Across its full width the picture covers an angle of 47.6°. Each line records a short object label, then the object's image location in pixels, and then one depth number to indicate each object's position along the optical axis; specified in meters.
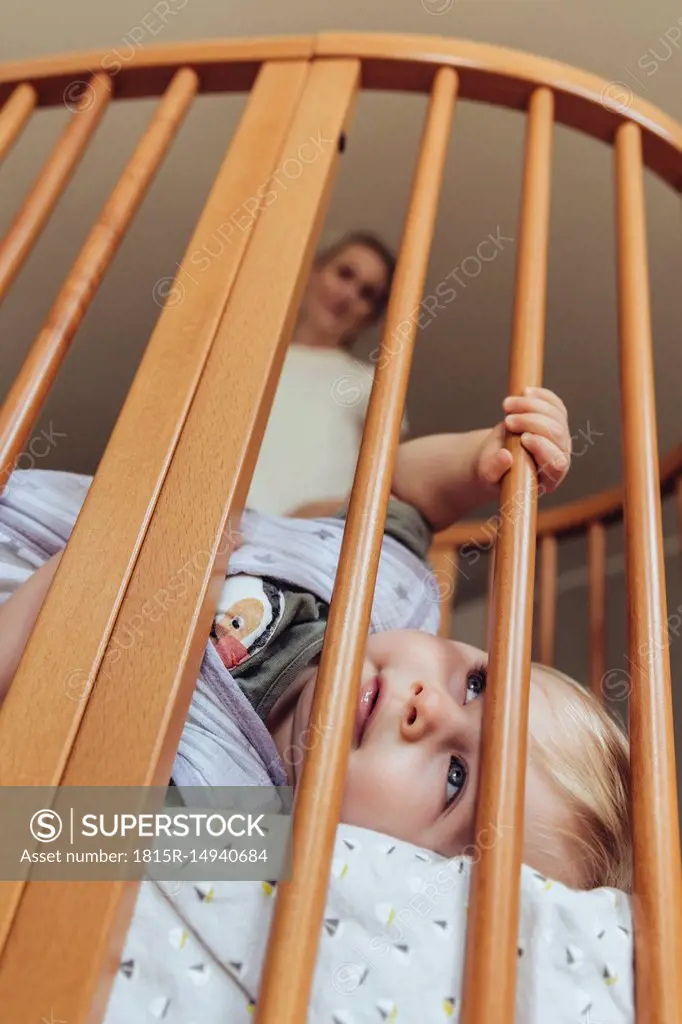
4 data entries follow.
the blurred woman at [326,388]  1.28
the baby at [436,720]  0.52
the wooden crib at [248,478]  0.35
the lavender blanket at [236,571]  0.55
